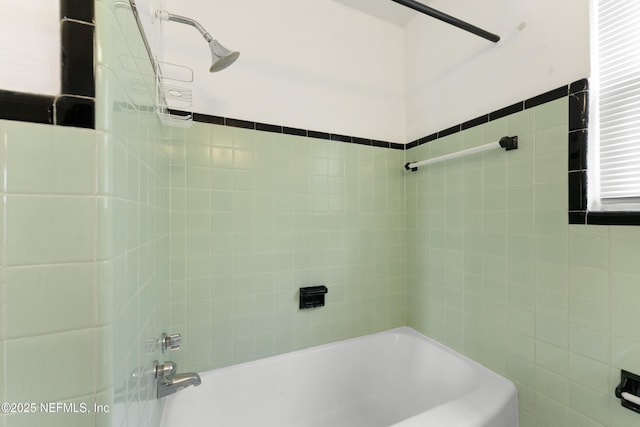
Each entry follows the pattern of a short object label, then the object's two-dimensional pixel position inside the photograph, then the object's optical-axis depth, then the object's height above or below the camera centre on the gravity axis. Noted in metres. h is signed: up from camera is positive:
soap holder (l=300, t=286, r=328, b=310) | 1.50 -0.50
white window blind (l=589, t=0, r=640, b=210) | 0.86 +0.37
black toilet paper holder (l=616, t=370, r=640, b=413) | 0.80 -0.59
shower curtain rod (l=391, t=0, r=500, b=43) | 1.09 +0.87
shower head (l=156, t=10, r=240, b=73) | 1.02 +0.67
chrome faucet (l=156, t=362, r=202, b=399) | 0.91 -0.62
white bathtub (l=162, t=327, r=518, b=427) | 1.12 -0.94
